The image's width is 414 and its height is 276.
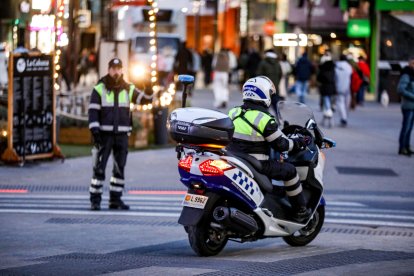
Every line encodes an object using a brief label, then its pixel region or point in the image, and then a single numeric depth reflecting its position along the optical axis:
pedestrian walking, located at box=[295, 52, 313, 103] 33.97
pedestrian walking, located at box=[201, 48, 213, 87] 49.91
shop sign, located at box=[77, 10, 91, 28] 54.64
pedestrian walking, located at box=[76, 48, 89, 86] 50.49
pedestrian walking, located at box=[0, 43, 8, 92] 36.53
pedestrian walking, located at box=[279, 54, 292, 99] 35.62
